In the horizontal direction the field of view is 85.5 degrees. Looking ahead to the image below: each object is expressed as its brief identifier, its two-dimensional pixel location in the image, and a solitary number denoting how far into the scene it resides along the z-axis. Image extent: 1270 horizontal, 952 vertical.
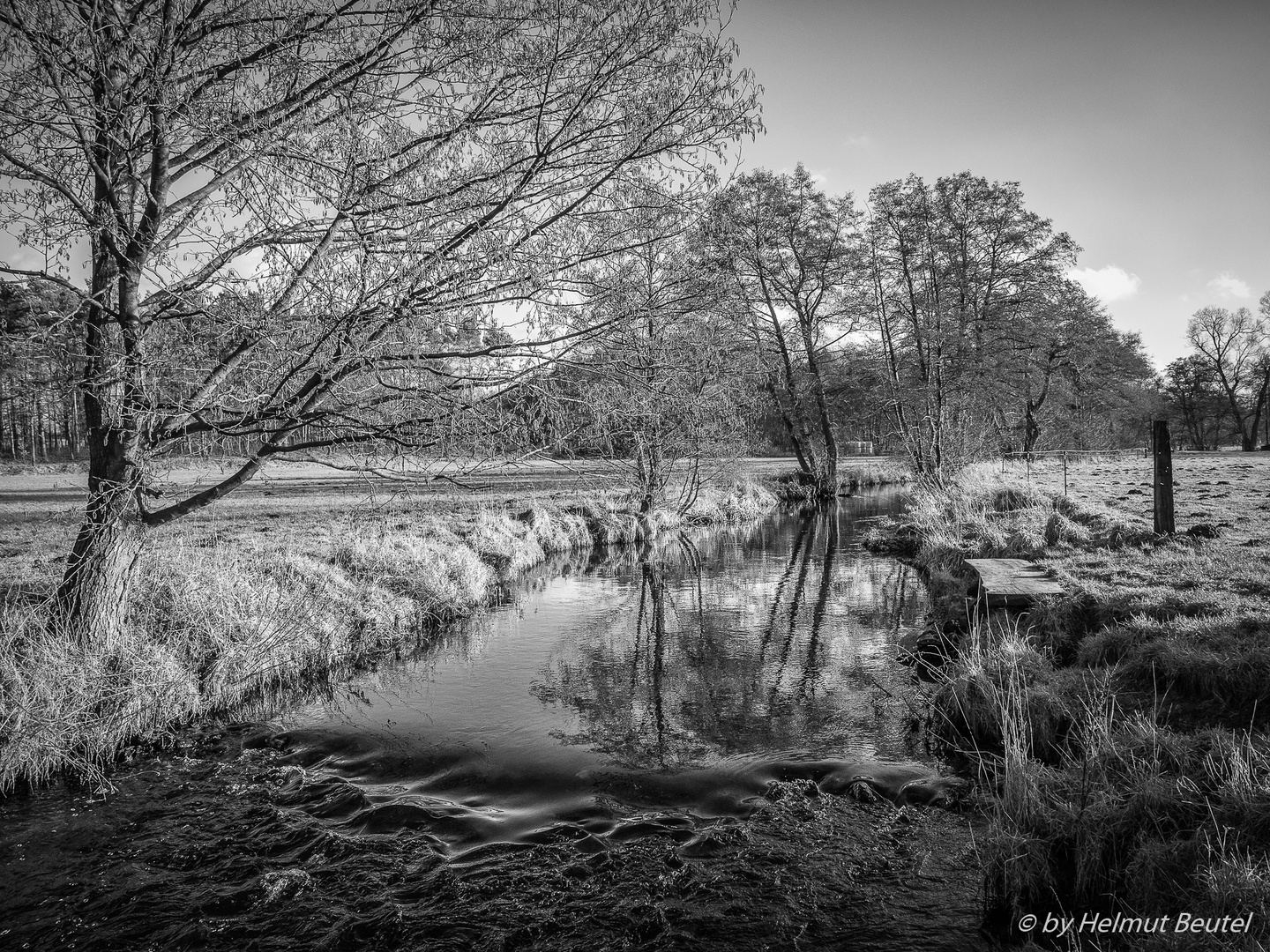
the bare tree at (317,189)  5.32
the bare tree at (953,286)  26.69
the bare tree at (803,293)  30.00
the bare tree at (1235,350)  49.00
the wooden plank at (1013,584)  8.03
